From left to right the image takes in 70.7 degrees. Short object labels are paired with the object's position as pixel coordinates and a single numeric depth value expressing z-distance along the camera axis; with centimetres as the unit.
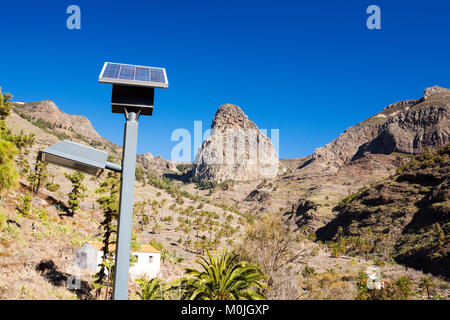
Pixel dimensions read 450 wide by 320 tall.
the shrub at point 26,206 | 3134
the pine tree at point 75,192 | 4366
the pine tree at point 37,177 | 4534
